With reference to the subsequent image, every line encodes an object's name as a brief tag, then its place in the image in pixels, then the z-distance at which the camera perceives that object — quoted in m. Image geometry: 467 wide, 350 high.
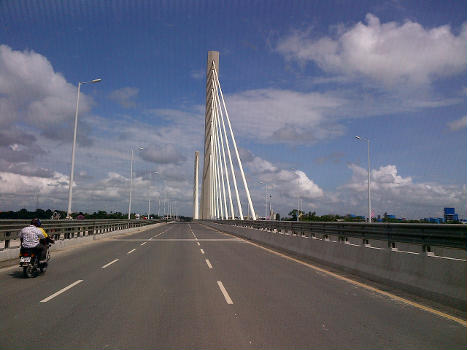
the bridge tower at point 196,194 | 127.57
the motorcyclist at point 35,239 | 11.31
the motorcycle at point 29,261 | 11.16
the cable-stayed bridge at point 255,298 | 5.82
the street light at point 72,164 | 24.78
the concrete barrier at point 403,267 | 7.87
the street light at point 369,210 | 36.97
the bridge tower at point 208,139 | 77.28
